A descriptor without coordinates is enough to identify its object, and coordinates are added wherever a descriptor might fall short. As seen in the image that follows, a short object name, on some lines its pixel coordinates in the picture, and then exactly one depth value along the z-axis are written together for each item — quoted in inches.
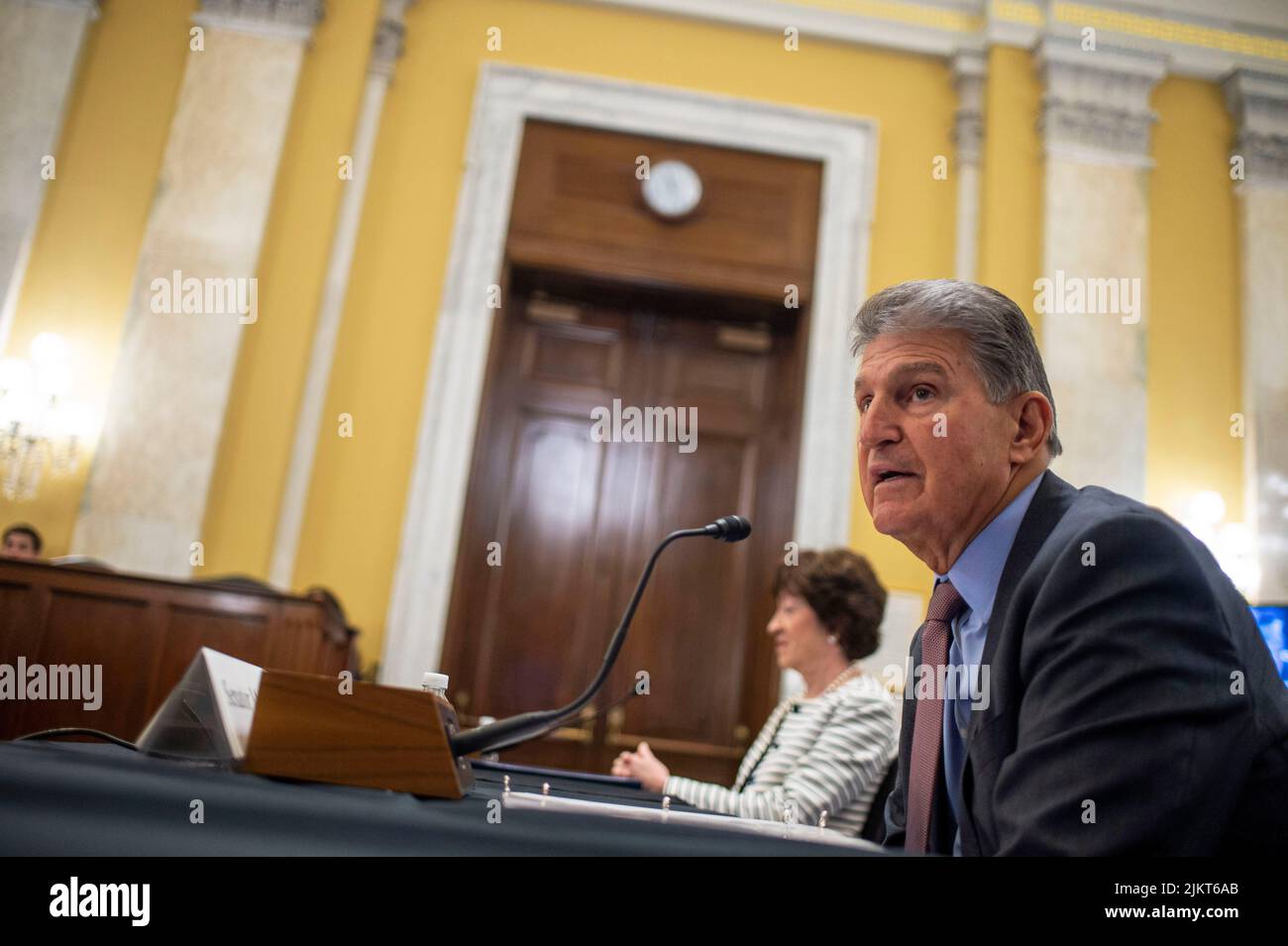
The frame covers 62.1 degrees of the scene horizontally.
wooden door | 228.2
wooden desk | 144.4
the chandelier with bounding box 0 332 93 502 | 204.7
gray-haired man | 40.1
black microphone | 51.1
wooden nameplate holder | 45.4
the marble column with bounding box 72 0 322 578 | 203.5
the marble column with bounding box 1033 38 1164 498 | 227.1
